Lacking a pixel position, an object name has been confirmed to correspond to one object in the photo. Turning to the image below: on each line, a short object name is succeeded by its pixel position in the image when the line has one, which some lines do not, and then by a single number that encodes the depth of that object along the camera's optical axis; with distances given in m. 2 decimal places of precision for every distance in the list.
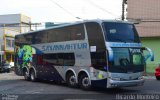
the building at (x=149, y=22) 43.19
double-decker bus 17.80
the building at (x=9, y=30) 64.94
